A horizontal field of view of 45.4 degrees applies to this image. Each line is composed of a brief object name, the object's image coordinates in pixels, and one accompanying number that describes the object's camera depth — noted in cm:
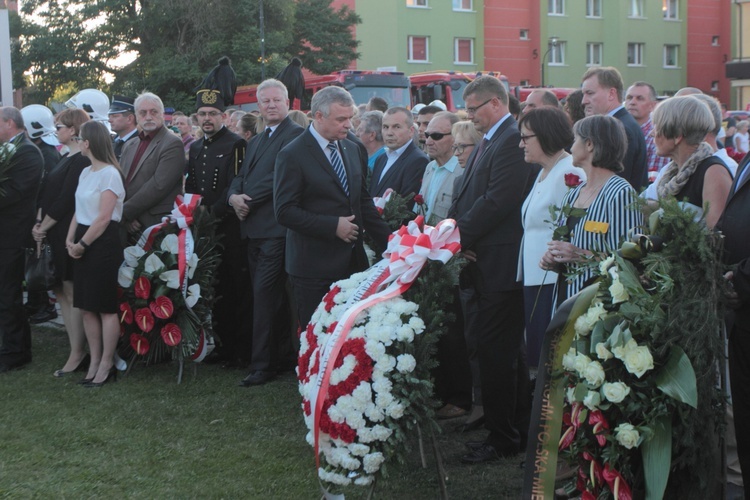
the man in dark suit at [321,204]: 559
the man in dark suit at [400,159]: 693
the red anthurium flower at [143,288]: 704
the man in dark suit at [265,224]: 703
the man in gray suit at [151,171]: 743
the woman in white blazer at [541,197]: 477
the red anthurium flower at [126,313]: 715
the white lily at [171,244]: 713
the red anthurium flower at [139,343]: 714
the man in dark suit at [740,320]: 367
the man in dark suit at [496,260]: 507
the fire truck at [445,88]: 2411
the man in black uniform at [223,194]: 764
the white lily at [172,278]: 705
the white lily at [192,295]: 713
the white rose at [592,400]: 321
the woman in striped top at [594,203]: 423
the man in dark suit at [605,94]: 617
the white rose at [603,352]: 323
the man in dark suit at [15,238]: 758
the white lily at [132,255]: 717
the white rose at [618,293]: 328
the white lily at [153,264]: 709
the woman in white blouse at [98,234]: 691
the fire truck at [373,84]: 2297
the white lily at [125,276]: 714
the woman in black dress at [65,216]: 727
